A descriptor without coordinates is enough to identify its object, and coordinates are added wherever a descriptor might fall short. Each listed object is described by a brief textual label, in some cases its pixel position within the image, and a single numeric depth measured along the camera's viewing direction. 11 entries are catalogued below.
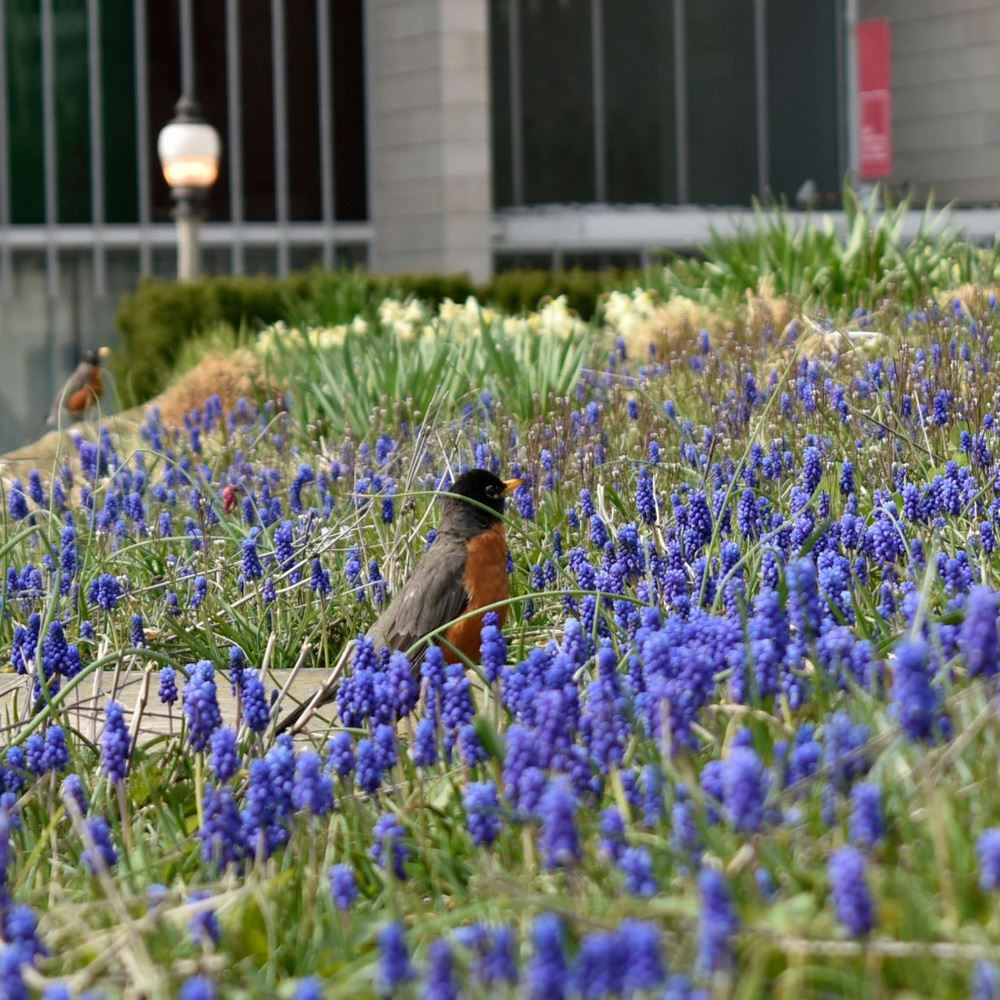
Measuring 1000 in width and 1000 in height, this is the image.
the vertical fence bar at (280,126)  25.59
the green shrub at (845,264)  8.84
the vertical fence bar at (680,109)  26.81
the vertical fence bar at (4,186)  24.52
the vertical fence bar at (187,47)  25.38
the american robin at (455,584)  3.66
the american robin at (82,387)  13.25
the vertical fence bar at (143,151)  25.03
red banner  26.77
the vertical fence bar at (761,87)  27.34
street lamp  16.83
